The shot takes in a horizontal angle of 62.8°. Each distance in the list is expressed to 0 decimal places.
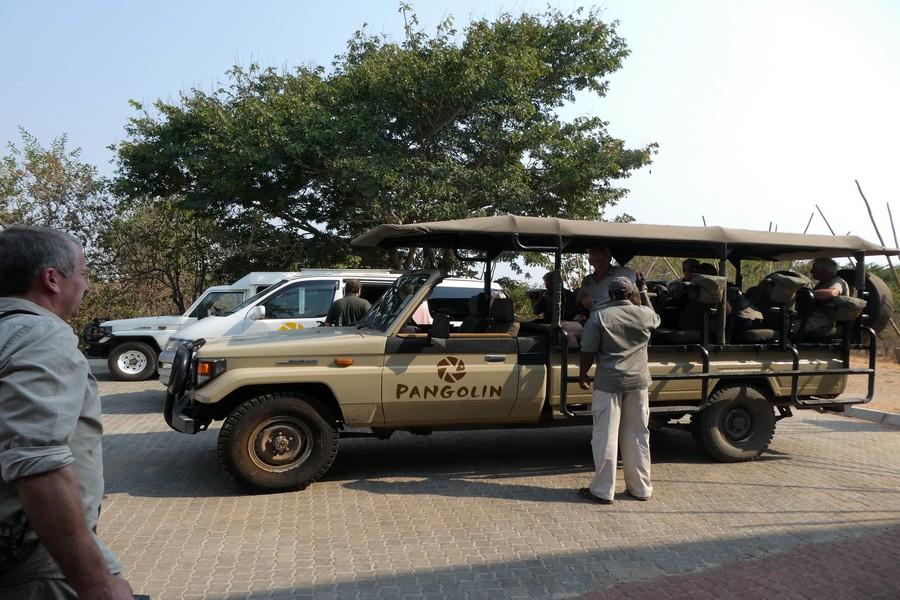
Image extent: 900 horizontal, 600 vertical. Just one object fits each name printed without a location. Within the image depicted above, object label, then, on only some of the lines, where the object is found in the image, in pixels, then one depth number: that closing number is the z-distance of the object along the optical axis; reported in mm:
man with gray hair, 1802
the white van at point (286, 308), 11117
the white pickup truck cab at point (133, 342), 13992
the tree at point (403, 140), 16203
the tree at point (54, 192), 21609
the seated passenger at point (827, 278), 7602
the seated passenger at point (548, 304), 7891
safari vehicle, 6219
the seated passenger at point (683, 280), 7625
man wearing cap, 6133
